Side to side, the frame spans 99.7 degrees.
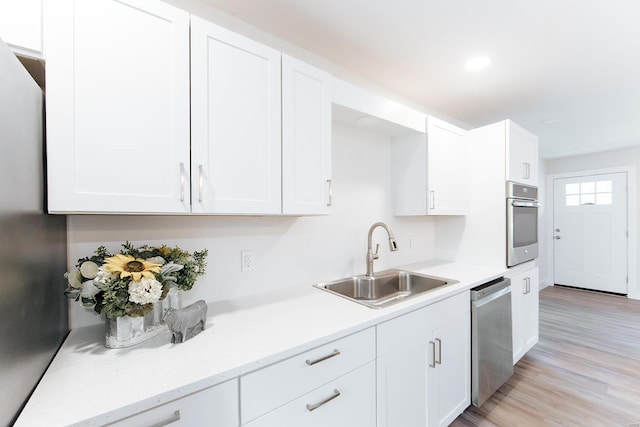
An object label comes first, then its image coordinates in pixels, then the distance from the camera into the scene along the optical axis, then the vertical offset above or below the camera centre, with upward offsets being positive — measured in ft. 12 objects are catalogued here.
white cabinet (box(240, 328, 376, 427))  2.81 -2.04
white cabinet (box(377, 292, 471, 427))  4.09 -2.63
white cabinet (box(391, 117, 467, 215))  6.86 +1.12
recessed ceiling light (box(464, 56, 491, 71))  6.22 +3.56
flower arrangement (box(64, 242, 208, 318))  2.77 -0.73
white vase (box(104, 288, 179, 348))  2.97 -1.30
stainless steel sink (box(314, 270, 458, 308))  6.04 -1.68
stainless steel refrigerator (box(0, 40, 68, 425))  1.99 -0.29
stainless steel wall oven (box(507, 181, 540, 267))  7.02 -0.28
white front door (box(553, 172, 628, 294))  14.26 -1.06
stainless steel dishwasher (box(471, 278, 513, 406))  5.66 -2.78
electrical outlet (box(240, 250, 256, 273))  4.86 -0.83
